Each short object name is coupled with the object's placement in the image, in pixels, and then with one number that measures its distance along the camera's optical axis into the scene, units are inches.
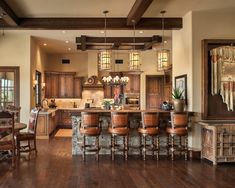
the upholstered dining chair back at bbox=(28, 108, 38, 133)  205.8
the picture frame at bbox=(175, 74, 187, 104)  210.0
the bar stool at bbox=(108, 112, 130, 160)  185.7
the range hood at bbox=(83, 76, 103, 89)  386.7
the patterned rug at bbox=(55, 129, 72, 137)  310.2
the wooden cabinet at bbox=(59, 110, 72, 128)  380.8
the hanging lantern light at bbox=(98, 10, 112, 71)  196.9
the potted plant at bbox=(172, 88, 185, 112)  200.2
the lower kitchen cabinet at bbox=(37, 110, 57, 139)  286.8
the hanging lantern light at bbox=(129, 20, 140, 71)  205.6
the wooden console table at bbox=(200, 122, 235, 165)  175.4
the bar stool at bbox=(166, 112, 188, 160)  187.5
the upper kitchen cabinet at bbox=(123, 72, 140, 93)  393.4
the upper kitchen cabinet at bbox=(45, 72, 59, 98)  386.6
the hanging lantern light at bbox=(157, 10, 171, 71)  198.8
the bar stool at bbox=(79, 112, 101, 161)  183.9
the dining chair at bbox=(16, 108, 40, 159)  197.0
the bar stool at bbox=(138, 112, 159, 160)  187.4
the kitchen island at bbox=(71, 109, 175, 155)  201.3
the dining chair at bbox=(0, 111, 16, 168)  164.5
